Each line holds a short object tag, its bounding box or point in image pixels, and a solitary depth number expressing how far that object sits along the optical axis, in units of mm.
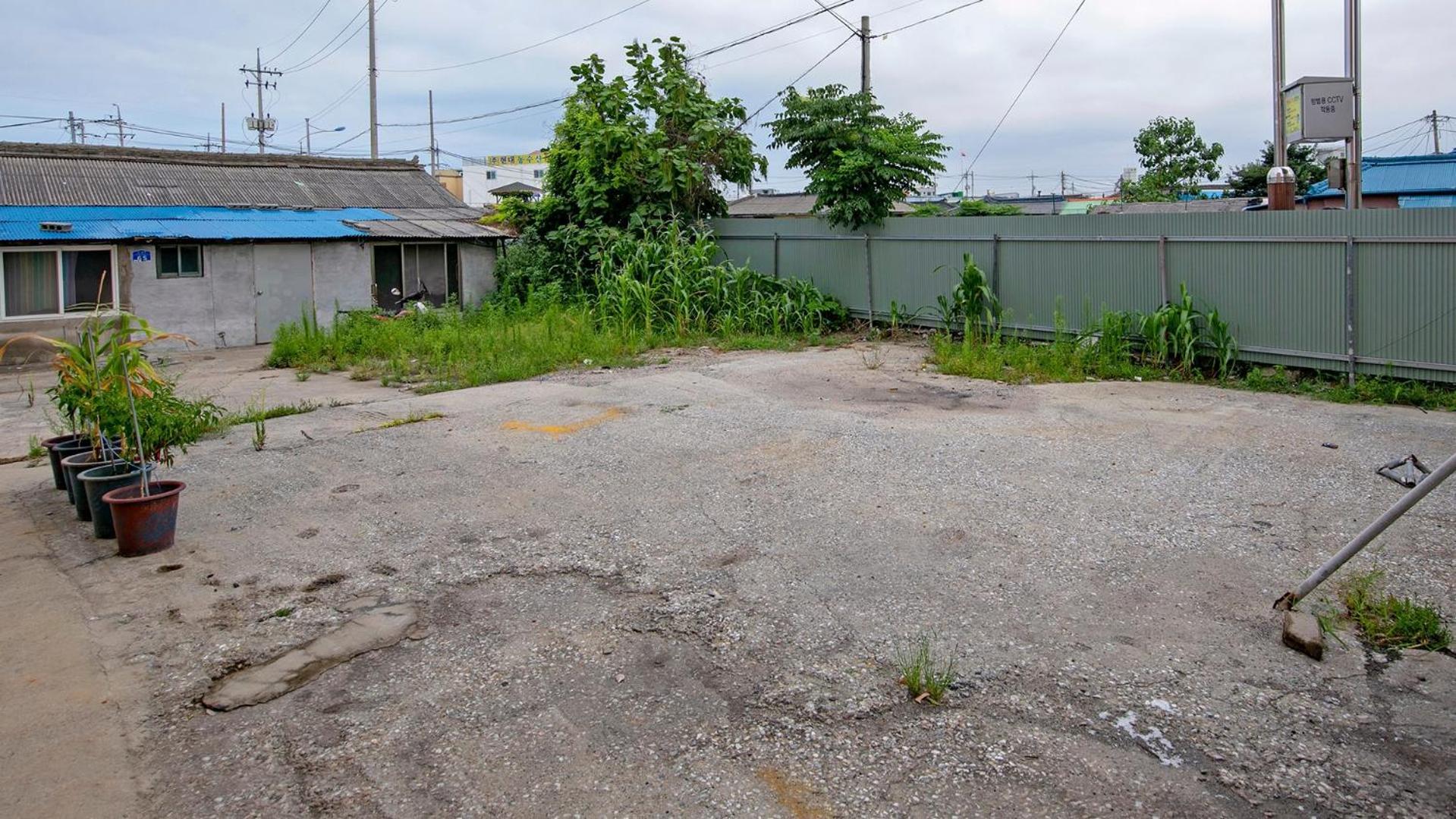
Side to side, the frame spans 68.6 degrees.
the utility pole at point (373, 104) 33594
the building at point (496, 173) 61719
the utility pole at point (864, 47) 20812
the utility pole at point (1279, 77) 12156
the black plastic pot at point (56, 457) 7707
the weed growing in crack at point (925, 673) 4152
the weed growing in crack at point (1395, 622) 4566
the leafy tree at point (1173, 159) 31750
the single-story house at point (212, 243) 17016
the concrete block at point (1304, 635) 4465
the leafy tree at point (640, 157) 18266
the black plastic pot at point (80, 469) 7023
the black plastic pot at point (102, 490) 6598
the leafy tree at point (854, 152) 15453
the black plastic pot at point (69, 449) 7578
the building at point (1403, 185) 20469
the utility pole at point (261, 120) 47594
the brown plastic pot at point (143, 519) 6137
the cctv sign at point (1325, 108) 11625
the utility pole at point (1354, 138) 11430
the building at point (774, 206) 31803
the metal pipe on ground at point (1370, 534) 3938
